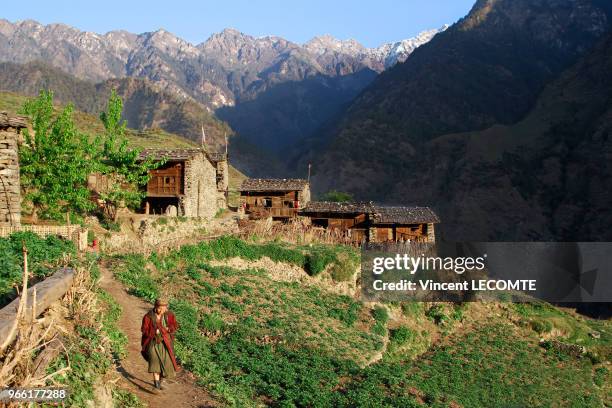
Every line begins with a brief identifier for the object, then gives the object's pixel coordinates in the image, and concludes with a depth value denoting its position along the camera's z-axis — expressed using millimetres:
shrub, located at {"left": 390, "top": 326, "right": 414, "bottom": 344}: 27569
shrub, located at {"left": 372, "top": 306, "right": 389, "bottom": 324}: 29022
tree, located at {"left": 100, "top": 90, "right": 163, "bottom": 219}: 31234
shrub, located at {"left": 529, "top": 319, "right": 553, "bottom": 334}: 35031
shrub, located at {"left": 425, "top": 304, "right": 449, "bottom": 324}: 33094
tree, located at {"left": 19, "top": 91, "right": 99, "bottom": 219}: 25734
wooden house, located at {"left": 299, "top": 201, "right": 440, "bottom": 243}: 46750
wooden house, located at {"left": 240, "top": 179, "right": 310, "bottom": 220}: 51188
